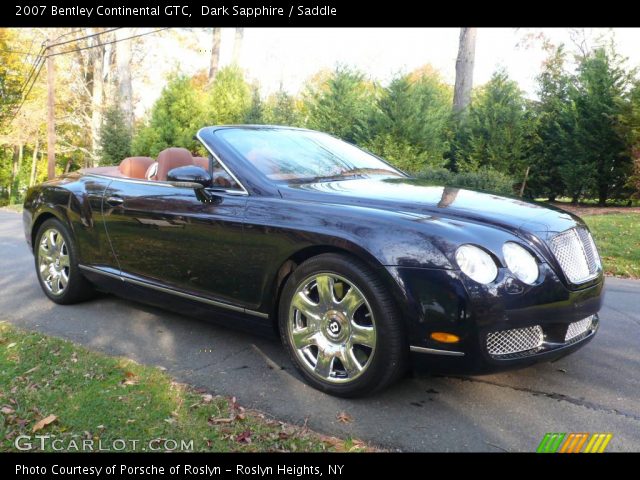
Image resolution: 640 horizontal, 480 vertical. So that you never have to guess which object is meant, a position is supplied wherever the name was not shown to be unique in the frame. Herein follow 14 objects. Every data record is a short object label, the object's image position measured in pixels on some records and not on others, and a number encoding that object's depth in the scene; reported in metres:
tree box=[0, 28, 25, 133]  30.06
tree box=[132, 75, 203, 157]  17.86
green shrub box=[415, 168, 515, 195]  11.28
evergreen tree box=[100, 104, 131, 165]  19.64
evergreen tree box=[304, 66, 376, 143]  15.11
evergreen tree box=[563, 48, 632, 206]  13.54
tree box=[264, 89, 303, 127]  17.33
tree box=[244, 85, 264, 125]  16.86
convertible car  2.57
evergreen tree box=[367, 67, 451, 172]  13.48
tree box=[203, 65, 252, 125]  18.36
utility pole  21.47
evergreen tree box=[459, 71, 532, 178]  13.91
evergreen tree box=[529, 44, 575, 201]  14.12
